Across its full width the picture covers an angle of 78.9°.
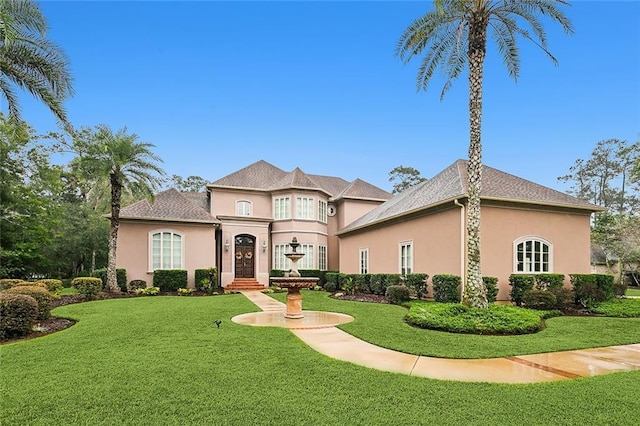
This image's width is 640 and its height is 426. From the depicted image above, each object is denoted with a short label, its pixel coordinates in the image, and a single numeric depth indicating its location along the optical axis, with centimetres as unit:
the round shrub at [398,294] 1433
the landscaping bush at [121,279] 1912
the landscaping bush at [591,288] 1299
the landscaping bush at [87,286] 1581
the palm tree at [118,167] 1809
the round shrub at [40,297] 1016
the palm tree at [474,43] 1070
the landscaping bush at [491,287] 1290
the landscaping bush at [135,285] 1916
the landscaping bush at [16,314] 804
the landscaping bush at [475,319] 867
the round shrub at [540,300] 1220
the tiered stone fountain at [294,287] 1028
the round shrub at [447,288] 1318
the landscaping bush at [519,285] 1322
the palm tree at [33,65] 1098
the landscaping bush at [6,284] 1371
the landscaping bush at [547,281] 1370
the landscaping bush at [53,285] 1529
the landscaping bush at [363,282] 1961
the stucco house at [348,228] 1398
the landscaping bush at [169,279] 1959
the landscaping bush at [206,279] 1988
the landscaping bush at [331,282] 2247
